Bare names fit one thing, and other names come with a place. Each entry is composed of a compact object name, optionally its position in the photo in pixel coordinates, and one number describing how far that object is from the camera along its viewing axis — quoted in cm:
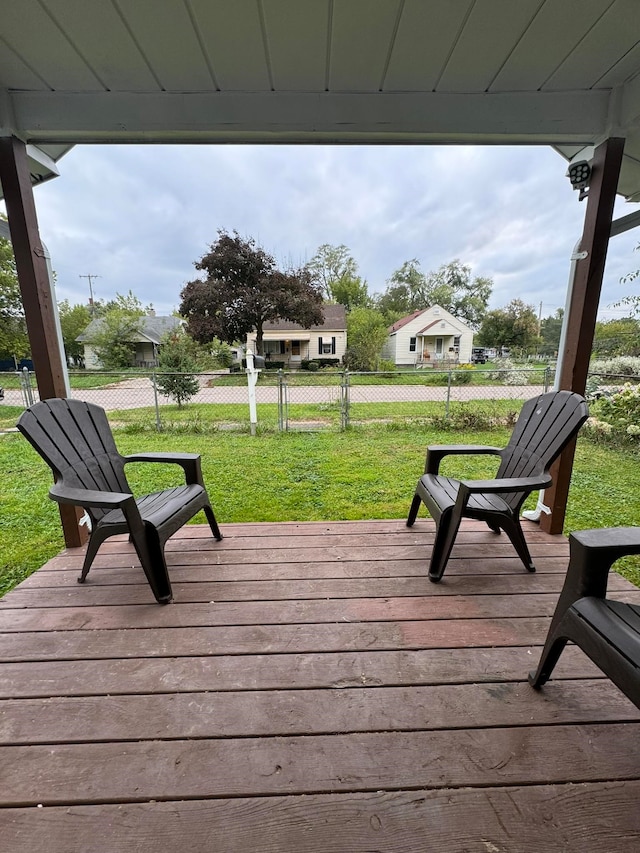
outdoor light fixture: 198
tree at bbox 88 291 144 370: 1708
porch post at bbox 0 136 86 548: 182
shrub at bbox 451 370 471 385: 963
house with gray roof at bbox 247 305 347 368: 1997
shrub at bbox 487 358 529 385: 887
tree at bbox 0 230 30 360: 879
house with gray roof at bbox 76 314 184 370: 1823
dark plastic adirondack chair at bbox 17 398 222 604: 165
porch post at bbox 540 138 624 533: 191
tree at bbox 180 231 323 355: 1440
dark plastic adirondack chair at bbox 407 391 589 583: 177
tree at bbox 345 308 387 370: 1653
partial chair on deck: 97
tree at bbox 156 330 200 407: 692
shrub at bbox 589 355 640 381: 577
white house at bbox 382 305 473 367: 2166
